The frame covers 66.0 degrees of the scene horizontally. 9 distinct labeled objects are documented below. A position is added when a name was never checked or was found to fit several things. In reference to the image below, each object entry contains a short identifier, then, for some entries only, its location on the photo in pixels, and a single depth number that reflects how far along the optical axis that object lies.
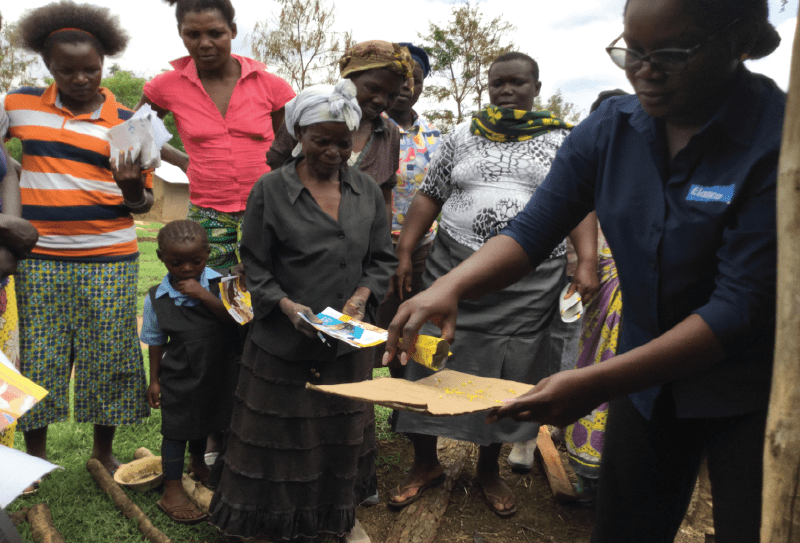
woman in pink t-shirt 3.22
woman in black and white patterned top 3.12
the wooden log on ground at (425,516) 2.94
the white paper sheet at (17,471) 1.38
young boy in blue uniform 2.94
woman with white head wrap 2.58
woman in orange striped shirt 3.00
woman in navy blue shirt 1.41
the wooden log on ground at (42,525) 2.56
